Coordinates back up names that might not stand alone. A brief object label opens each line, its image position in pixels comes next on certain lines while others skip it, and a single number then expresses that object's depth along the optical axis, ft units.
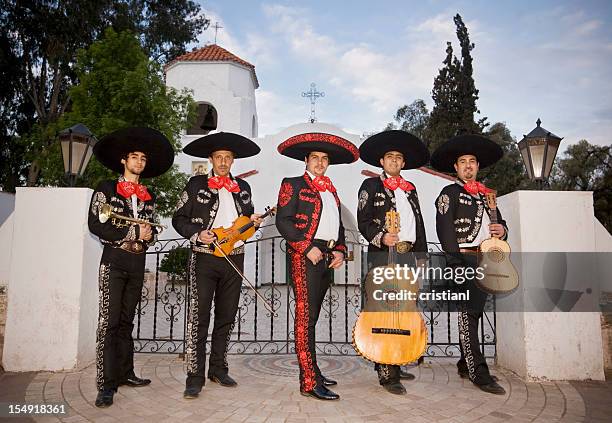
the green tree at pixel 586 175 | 67.26
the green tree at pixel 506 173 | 84.14
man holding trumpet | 12.35
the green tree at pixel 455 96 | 75.97
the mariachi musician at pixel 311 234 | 12.86
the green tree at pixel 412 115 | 132.05
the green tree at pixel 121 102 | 41.22
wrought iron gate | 20.85
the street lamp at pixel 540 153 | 18.54
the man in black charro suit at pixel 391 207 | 13.74
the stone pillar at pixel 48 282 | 15.24
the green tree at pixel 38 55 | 69.72
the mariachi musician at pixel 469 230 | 13.98
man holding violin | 13.26
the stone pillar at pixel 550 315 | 15.15
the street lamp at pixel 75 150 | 20.63
